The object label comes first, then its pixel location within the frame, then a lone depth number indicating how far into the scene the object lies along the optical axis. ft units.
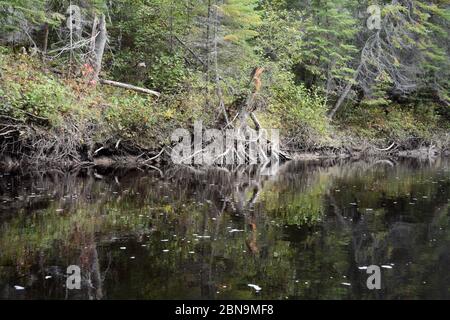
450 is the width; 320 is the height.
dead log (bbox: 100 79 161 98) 64.23
